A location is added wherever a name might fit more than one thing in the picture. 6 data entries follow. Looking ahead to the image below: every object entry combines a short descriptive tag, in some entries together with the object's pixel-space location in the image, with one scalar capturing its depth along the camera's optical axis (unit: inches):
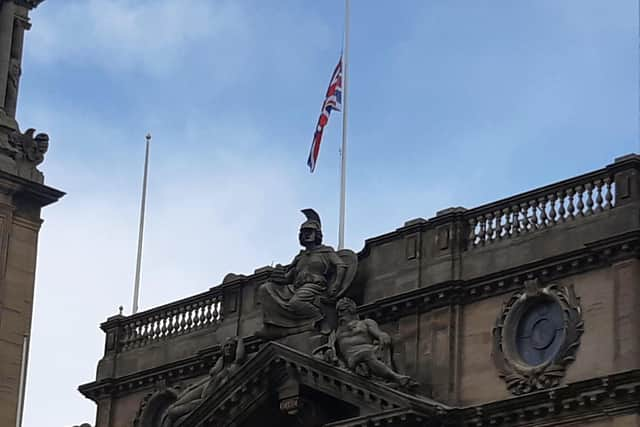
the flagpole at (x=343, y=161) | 1914.4
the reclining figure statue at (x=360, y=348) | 1695.4
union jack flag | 1987.0
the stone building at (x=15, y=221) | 2085.4
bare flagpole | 2111.2
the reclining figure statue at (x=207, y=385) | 1833.2
